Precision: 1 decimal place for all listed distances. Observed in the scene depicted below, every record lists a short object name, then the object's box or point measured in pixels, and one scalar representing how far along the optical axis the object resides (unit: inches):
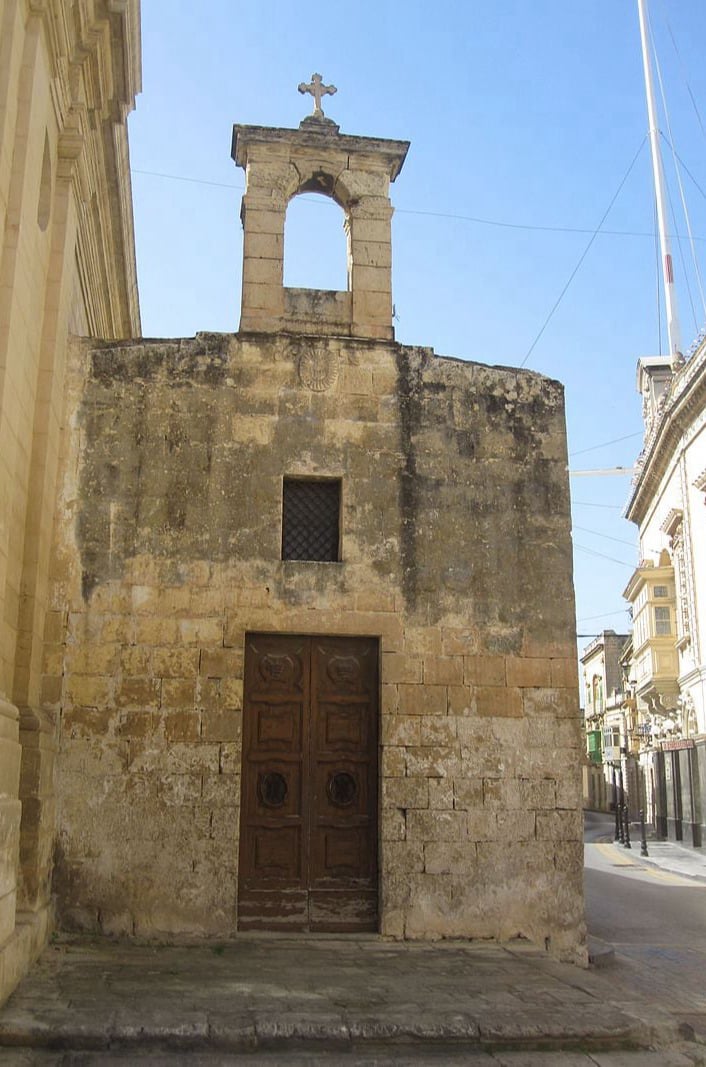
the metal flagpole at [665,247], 1286.0
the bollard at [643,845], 913.5
